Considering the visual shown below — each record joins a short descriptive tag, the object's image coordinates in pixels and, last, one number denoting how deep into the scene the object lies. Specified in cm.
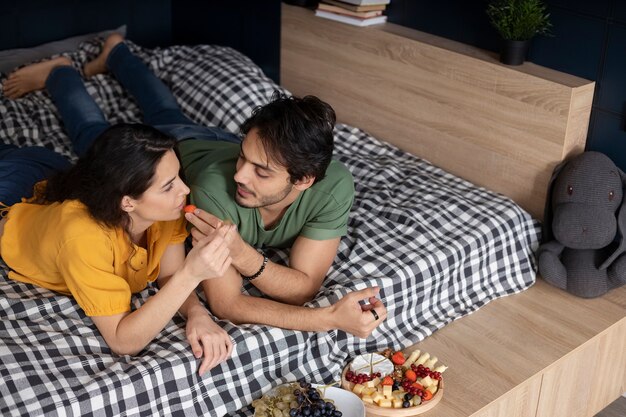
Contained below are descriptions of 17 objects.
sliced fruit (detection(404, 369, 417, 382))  182
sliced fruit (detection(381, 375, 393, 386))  179
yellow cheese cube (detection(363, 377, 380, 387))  180
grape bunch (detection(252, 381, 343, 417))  165
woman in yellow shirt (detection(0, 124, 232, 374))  167
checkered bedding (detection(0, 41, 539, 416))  166
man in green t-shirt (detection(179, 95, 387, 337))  182
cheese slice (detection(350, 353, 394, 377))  186
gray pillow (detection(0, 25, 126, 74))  310
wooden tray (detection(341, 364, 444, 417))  176
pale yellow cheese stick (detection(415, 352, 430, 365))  189
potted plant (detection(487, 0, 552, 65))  232
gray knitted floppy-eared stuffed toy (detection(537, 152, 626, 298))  220
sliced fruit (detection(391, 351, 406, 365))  189
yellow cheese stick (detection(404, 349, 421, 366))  190
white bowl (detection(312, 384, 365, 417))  172
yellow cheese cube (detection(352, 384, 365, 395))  179
